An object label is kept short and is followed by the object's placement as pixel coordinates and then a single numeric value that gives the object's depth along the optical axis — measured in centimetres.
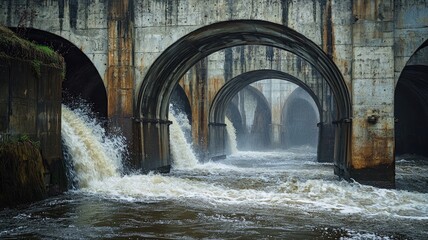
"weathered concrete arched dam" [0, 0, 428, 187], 1541
